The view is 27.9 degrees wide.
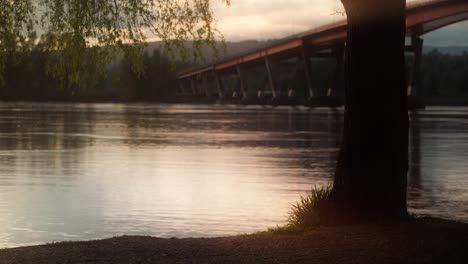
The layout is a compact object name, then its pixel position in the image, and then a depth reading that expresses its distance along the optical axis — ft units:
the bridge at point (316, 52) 279.49
